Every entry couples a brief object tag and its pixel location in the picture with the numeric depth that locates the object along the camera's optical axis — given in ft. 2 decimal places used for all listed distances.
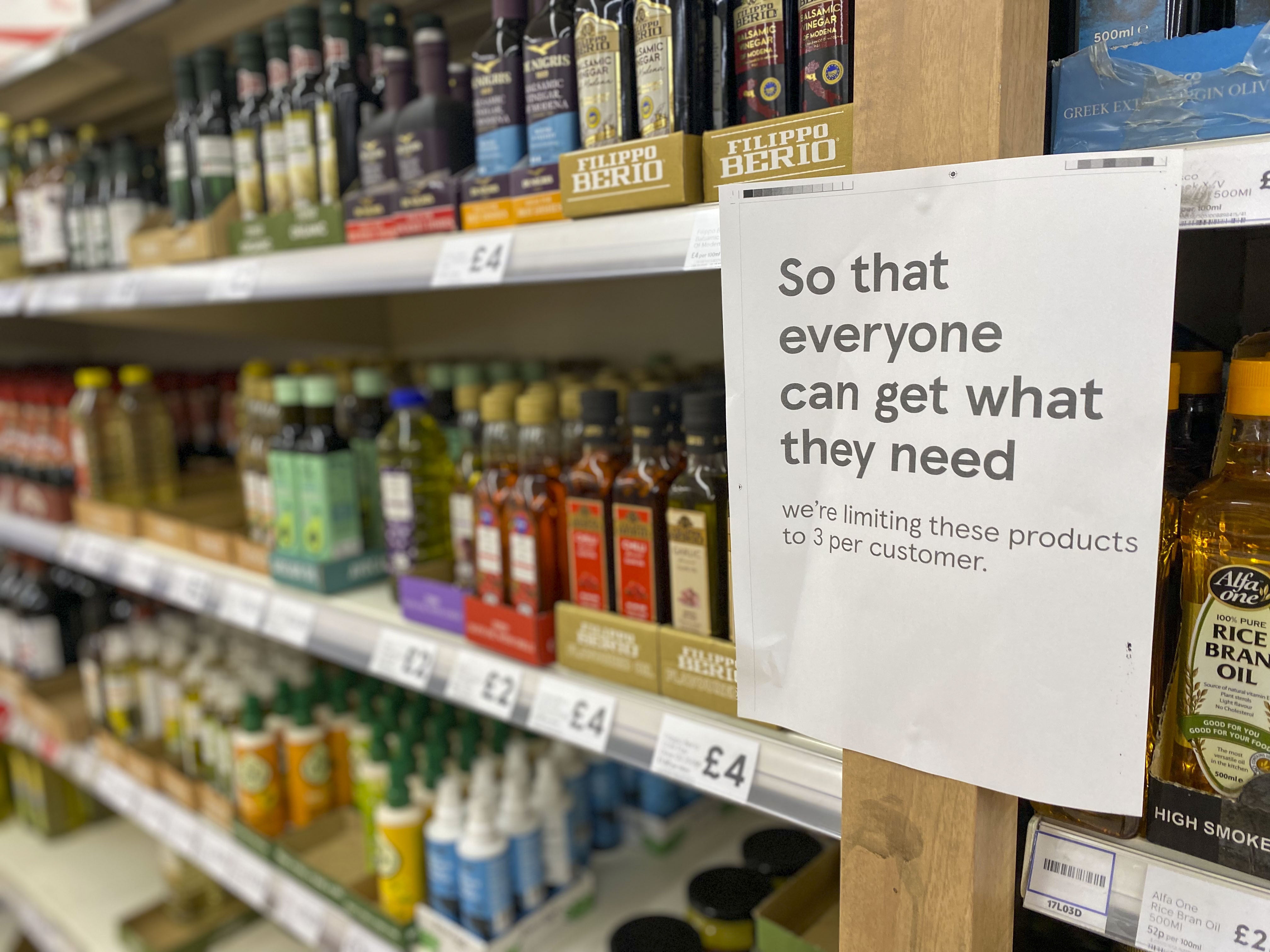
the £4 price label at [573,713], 3.06
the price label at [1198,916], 1.89
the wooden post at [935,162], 1.79
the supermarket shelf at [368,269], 2.74
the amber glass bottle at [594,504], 3.28
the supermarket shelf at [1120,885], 1.92
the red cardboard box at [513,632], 3.41
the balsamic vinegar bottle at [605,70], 2.98
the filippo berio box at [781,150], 2.41
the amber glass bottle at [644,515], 3.10
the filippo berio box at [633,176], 2.70
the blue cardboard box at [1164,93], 1.86
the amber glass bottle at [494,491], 3.66
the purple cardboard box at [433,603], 3.82
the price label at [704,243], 2.50
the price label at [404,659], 3.72
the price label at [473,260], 3.18
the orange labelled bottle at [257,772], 5.08
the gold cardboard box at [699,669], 2.85
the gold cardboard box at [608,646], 3.11
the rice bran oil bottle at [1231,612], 1.97
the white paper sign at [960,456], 1.64
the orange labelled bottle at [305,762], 5.11
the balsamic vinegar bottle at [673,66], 2.82
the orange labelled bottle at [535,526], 3.50
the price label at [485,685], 3.39
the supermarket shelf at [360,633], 2.47
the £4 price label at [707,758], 2.60
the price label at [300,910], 4.54
